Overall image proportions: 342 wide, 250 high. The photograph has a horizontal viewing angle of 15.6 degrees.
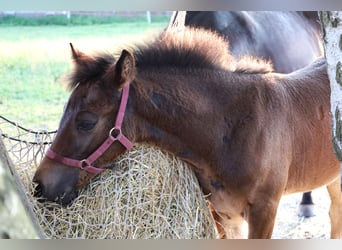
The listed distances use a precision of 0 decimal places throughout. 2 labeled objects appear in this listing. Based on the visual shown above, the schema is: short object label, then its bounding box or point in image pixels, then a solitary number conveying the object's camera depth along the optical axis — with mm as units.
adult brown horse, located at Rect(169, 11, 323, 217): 4453
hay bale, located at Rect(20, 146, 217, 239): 3443
